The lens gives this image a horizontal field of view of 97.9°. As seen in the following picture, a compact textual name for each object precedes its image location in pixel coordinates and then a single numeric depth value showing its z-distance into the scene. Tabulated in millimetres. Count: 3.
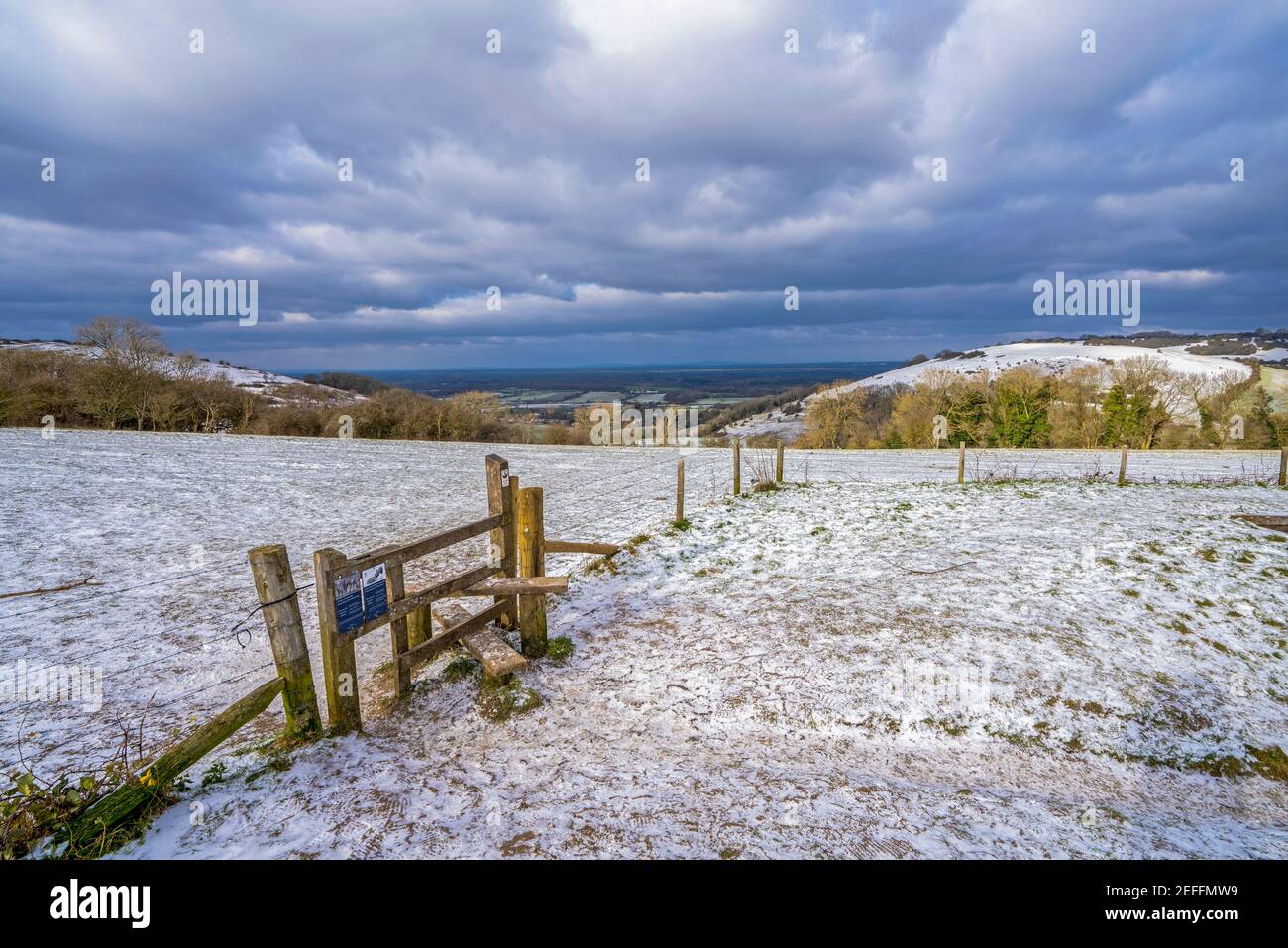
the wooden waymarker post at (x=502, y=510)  6789
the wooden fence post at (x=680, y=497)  12566
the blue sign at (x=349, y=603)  4953
